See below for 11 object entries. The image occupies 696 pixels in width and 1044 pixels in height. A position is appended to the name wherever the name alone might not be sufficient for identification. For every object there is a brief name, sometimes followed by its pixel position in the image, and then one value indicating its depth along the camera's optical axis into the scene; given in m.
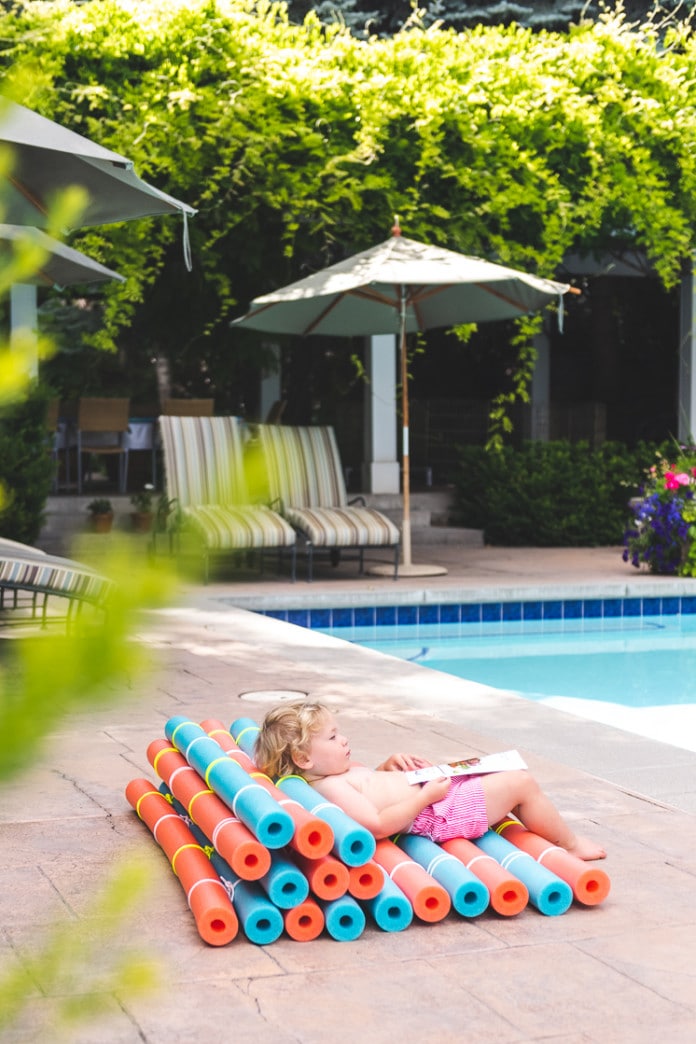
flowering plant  10.12
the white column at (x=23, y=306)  11.71
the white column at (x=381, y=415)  13.70
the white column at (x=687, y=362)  14.34
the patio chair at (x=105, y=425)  14.27
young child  3.15
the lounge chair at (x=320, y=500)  9.82
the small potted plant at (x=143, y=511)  12.39
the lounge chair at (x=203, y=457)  9.49
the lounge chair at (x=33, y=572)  5.96
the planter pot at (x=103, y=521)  12.00
